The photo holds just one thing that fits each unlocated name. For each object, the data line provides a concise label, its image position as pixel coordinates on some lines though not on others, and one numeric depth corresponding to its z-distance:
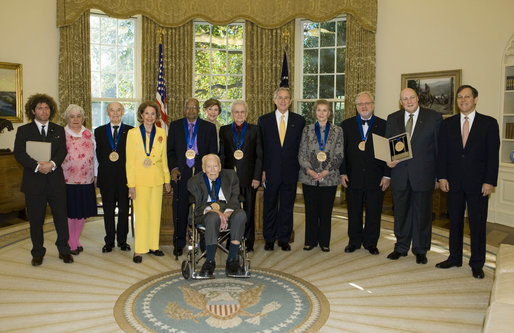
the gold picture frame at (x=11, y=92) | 6.96
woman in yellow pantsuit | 4.42
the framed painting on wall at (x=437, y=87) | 7.05
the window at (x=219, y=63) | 9.01
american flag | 7.44
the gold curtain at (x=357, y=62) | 7.91
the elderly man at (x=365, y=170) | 4.69
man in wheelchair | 4.04
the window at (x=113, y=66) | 8.48
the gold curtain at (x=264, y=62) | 8.53
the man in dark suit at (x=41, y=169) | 4.21
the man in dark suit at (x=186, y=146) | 4.63
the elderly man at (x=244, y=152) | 4.67
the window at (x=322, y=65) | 8.55
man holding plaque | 4.43
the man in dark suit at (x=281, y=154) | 4.80
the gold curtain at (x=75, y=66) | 7.67
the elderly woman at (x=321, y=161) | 4.72
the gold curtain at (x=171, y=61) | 8.37
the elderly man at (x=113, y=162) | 4.67
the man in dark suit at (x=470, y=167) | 4.08
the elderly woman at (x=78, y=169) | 4.58
